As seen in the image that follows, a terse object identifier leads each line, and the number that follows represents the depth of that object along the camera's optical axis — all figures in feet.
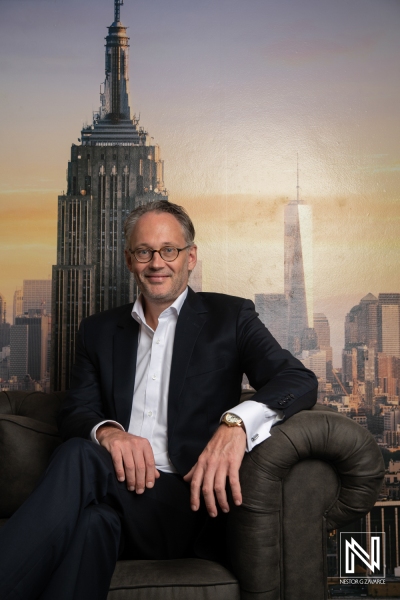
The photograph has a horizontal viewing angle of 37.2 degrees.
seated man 4.86
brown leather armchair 5.37
